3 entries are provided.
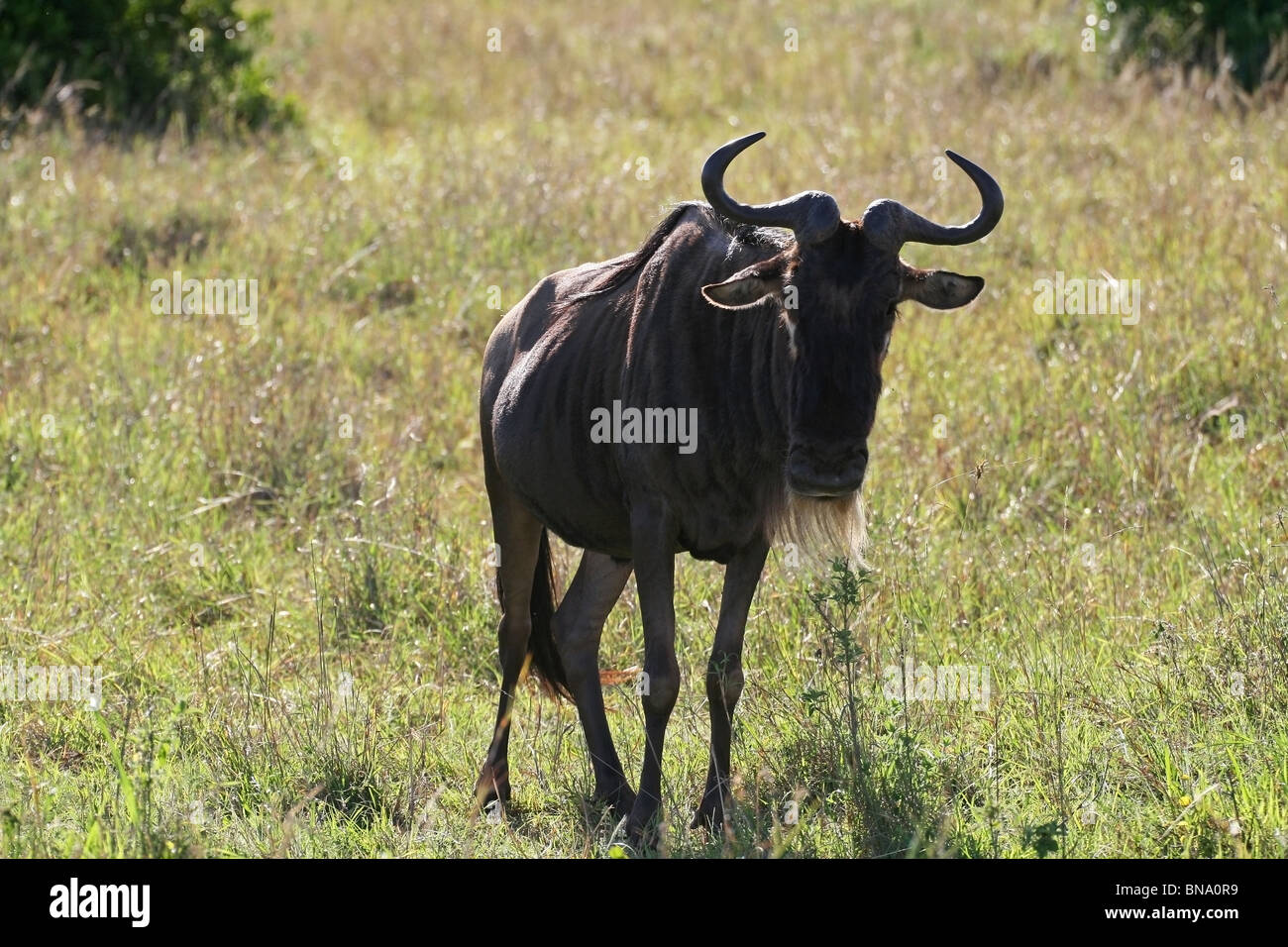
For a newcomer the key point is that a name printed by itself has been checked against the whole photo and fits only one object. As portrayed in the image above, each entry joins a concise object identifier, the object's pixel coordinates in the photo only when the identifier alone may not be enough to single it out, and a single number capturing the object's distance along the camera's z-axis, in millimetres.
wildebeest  4340
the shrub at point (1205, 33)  12680
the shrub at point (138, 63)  12148
